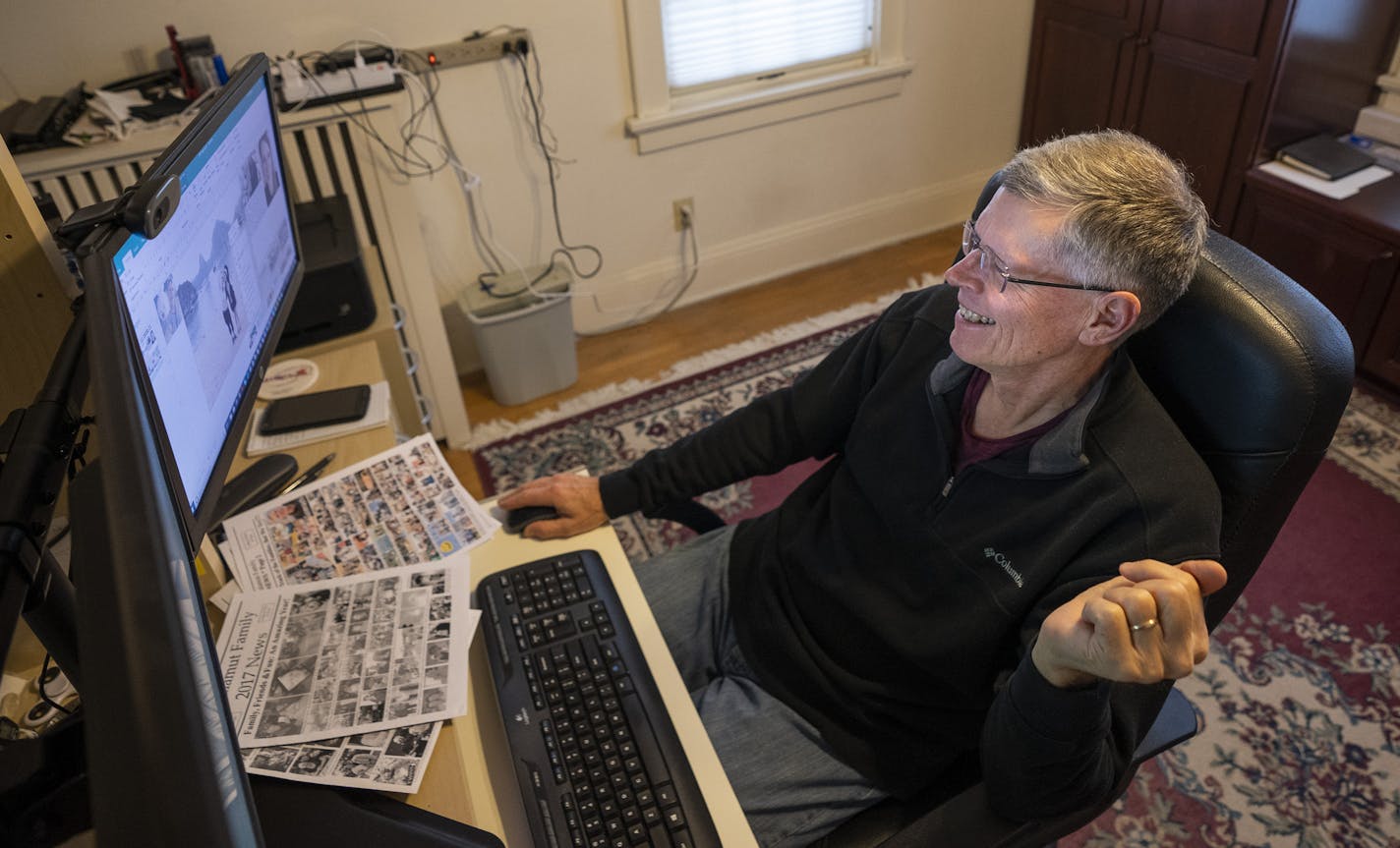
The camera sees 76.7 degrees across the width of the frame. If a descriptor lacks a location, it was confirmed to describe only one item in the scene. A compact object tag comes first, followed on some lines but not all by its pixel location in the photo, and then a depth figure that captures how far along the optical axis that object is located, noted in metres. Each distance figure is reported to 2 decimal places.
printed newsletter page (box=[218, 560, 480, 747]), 0.89
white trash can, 2.50
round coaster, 1.43
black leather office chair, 0.85
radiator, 1.83
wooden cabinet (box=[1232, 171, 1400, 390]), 2.28
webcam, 0.74
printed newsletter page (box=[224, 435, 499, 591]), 1.08
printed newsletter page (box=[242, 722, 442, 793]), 0.83
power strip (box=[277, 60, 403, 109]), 1.99
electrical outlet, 2.89
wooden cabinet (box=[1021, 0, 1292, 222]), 2.49
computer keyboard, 0.86
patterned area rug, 1.56
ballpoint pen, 1.23
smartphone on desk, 1.33
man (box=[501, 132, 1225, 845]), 0.88
